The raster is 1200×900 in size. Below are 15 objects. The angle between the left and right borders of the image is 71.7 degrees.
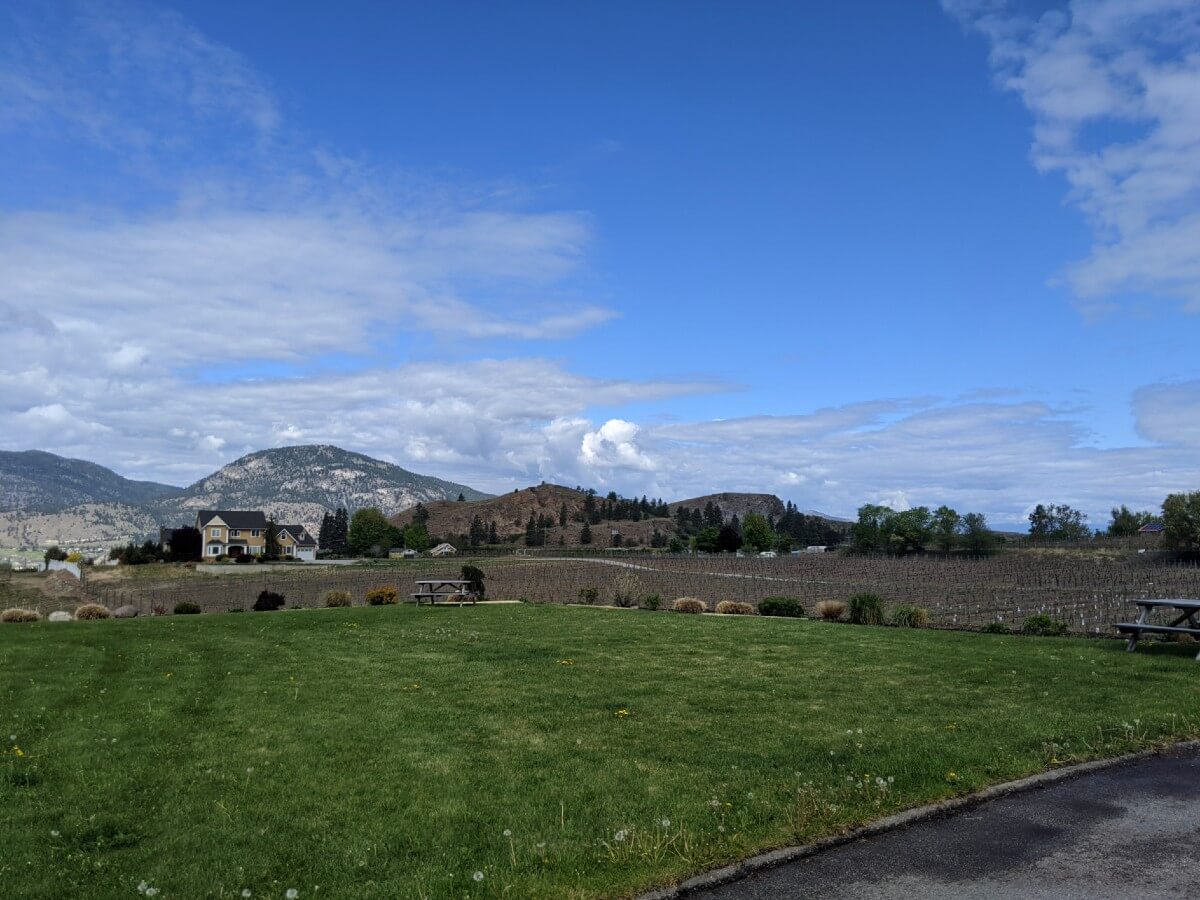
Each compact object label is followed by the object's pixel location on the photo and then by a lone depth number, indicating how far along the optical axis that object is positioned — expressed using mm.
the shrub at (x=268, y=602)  38031
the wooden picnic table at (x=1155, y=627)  16523
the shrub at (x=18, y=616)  32344
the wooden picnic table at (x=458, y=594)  35631
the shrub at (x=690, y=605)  31753
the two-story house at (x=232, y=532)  132500
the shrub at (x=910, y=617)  25547
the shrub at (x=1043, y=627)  21641
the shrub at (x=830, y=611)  28812
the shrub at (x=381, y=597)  38062
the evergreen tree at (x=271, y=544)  126325
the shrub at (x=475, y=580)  38844
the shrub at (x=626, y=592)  36531
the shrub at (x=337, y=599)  38188
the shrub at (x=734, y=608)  31438
